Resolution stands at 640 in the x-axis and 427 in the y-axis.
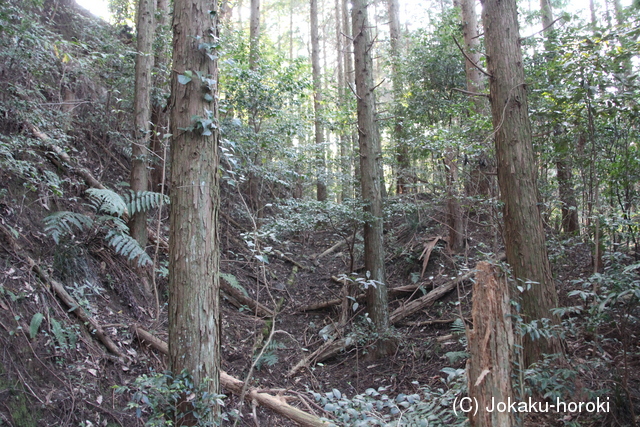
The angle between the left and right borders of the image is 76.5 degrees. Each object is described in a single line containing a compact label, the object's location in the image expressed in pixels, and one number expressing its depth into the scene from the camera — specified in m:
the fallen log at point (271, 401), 3.32
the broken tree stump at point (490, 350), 2.62
